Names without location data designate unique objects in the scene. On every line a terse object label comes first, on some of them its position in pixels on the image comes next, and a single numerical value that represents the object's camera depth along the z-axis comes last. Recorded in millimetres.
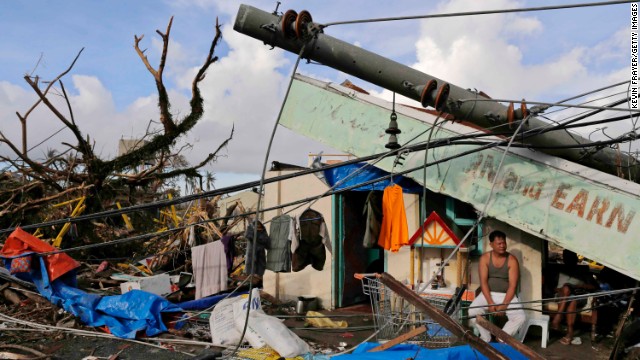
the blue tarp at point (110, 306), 8688
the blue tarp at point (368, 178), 8828
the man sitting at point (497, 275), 7469
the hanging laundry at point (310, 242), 8727
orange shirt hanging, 7707
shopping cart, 6680
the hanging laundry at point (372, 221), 8211
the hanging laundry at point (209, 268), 9305
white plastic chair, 7449
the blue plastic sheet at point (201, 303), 10182
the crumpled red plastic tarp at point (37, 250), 8984
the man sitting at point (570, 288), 8008
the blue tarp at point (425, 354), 5148
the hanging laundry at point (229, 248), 9539
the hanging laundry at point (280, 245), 8750
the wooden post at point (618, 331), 6406
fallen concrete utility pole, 5227
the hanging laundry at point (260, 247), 8691
